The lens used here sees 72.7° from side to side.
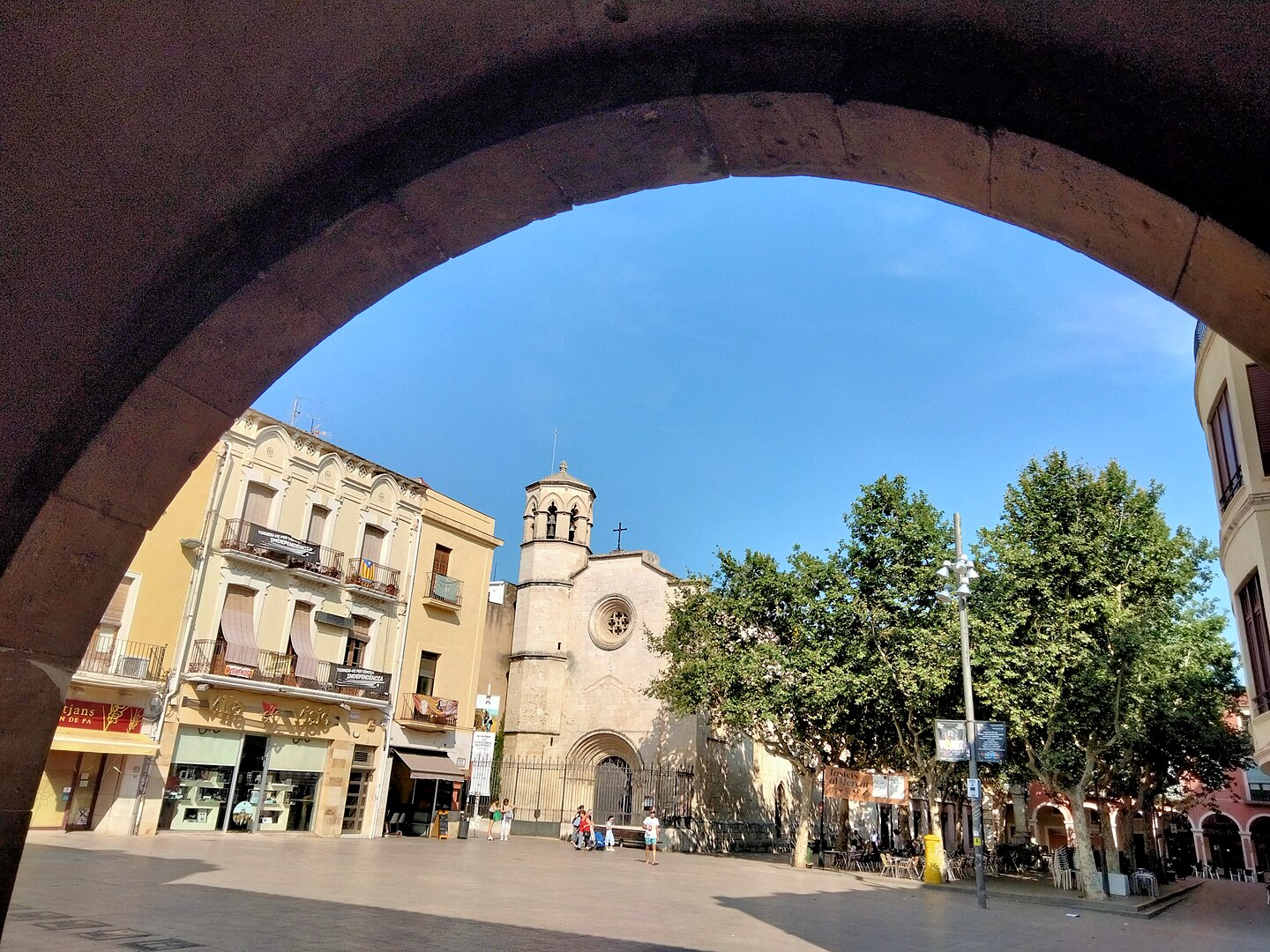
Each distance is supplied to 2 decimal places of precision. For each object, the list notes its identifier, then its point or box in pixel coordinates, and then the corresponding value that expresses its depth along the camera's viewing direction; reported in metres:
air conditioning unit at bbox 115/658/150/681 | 19.89
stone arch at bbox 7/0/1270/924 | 2.17
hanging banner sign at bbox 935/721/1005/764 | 18.44
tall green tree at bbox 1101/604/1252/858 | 21.97
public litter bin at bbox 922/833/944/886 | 22.48
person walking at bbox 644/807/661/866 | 24.16
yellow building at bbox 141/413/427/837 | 21.67
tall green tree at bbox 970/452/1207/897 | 21.92
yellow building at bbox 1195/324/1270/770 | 11.45
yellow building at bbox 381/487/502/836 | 27.48
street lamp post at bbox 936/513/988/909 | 17.59
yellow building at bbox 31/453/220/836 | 19.33
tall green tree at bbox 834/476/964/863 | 24.02
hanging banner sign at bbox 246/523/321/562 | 22.91
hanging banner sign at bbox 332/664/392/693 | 24.75
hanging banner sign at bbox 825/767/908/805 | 25.08
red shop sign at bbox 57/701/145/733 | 19.08
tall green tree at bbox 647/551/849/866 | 25.83
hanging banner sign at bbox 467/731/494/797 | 24.56
